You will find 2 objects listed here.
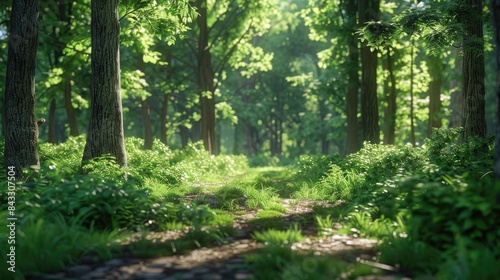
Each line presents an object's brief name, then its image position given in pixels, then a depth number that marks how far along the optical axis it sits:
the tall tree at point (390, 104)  17.91
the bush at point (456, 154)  7.17
